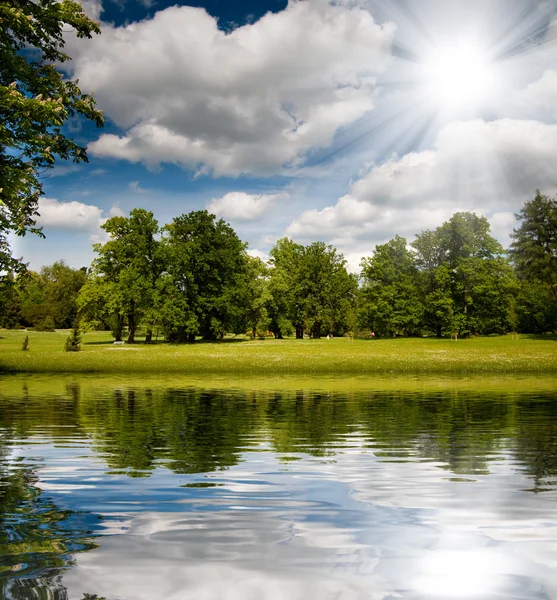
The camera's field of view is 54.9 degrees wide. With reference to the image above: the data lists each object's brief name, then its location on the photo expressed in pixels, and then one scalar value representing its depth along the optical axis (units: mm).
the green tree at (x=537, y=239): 91125
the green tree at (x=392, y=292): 81688
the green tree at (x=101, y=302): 76938
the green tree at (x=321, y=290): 97875
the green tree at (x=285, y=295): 95125
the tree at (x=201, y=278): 76062
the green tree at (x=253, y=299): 82438
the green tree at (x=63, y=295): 123875
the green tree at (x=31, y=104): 20016
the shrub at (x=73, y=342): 55969
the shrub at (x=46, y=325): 114606
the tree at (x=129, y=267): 76875
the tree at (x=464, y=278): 78125
